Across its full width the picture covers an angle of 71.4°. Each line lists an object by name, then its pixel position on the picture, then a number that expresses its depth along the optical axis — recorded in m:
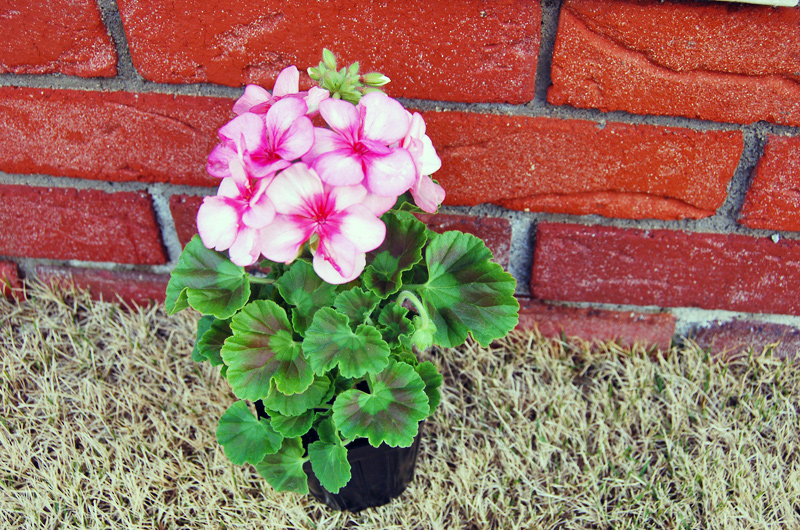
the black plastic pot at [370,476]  0.72
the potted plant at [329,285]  0.50
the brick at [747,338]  0.99
